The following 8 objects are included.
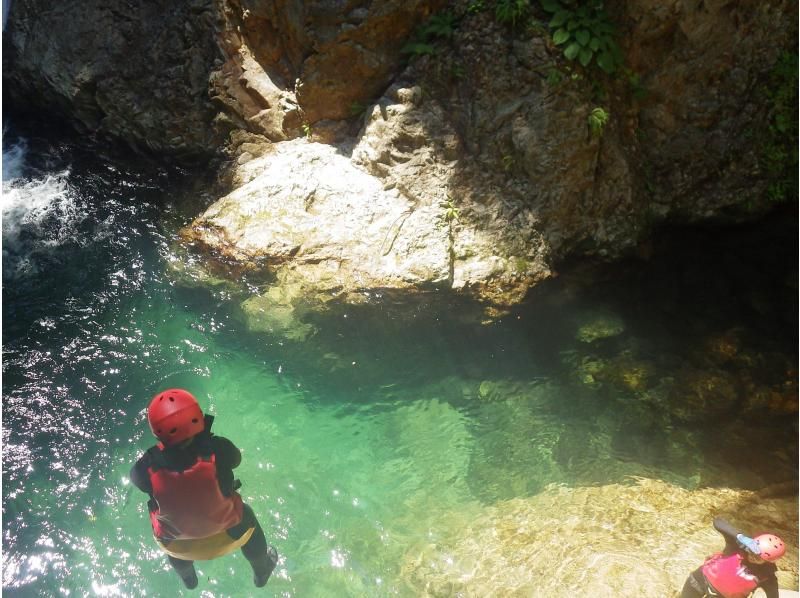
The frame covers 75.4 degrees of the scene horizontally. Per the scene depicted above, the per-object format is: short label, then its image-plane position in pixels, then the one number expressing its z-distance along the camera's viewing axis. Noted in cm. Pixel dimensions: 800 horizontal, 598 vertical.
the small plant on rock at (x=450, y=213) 560
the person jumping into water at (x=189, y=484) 316
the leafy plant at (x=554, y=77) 520
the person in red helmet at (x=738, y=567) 310
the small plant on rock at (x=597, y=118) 529
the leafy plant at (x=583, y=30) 516
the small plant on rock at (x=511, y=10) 524
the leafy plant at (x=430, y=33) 561
